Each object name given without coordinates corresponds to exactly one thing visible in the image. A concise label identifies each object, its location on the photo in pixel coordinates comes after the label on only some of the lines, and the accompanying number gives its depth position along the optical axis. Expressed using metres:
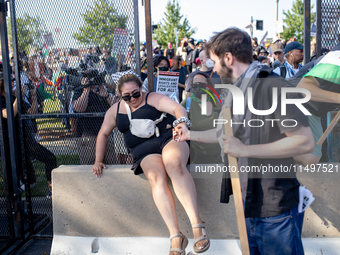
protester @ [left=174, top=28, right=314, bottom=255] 1.84
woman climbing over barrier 3.12
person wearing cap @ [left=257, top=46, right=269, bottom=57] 12.19
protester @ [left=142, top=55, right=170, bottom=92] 6.82
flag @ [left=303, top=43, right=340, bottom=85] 2.46
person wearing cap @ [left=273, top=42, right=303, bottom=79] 5.19
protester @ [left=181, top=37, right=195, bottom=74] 13.55
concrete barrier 3.37
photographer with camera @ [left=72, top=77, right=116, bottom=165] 4.07
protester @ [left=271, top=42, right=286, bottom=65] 7.81
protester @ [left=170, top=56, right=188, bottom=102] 8.62
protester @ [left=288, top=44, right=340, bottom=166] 2.47
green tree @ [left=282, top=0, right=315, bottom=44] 30.98
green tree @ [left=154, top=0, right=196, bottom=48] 40.69
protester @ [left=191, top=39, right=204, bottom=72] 11.93
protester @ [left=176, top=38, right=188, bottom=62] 15.13
